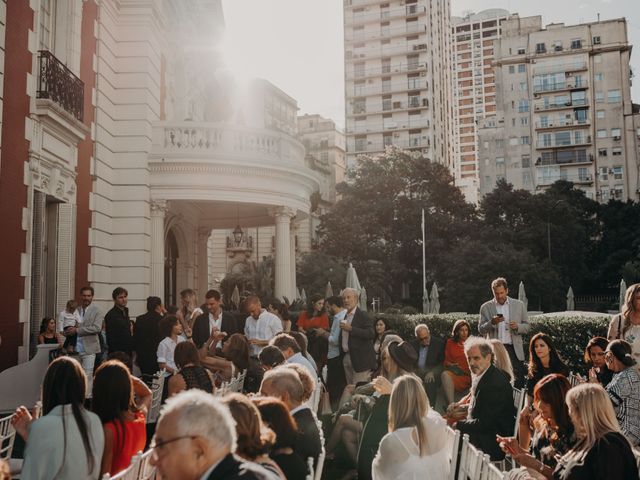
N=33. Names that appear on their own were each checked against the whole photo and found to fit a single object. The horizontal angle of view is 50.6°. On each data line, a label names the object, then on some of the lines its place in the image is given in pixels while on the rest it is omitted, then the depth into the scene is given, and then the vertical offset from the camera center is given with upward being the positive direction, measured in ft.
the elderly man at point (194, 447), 8.21 -1.99
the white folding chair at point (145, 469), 11.83 -3.33
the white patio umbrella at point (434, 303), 88.69 -2.81
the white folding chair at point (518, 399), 20.47 -4.03
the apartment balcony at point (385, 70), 251.19 +79.38
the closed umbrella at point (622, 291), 60.16 -1.00
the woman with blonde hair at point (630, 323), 22.99 -1.48
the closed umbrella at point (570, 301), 99.44 -2.97
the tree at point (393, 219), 150.92 +14.35
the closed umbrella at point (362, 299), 68.58 -1.70
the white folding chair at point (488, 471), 11.74 -3.35
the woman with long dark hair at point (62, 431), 12.53 -2.82
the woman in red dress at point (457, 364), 31.55 -3.94
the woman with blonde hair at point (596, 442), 12.21 -2.96
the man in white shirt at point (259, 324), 32.40 -1.99
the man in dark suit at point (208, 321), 32.40 -1.85
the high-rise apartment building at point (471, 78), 411.13 +127.17
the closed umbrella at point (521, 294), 71.31 -1.35
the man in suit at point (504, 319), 30.19 -1.70
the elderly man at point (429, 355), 32.81 -3.56
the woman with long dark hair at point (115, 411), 14.03 -2.69
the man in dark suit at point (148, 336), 31.76 -2.45
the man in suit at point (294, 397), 15.29 -2.63
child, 33.66 -1.87
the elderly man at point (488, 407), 18.84 -3.51
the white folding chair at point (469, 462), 12.52 -3.55
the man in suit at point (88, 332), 32.24 -2.28
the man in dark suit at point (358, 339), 29.71 -2.52
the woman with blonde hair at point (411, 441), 14.16 -3.38
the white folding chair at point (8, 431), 17.13 -3.88
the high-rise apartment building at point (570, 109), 235.20 +61.21
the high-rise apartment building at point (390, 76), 251.60 +77.15
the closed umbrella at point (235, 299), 76.45 -1.85
